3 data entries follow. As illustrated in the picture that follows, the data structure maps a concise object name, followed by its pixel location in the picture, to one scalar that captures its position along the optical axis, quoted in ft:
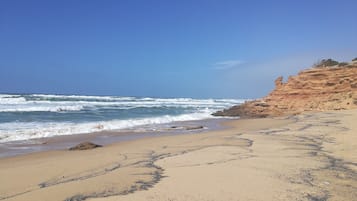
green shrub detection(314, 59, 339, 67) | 94.96
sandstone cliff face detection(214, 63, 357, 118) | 72.64
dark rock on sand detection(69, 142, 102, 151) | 29.58
